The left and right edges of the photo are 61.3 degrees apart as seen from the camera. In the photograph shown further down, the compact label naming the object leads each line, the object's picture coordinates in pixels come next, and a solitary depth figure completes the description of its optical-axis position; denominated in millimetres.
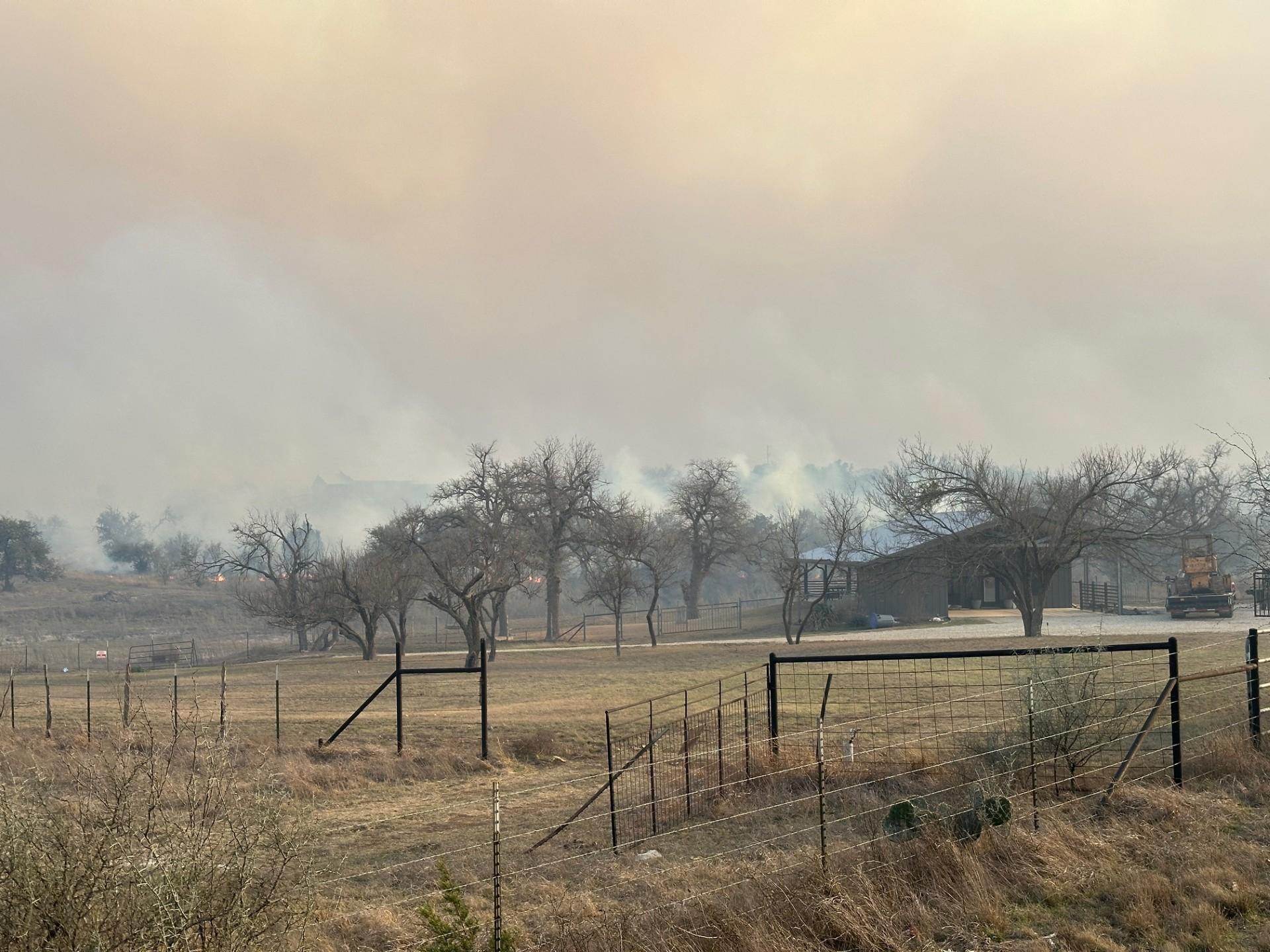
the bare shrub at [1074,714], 11148
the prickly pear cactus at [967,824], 8383
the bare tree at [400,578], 50219
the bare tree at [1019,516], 41688
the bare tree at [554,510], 68938
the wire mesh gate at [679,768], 12148
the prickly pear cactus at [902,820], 8703
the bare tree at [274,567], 52812
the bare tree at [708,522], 83625
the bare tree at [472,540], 43500
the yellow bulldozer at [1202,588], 50812
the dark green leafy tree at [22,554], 99750
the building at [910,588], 49469
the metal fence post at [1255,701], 11617
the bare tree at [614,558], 54812
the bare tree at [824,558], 50438
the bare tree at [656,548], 58434
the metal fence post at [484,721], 18031
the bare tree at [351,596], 48781
